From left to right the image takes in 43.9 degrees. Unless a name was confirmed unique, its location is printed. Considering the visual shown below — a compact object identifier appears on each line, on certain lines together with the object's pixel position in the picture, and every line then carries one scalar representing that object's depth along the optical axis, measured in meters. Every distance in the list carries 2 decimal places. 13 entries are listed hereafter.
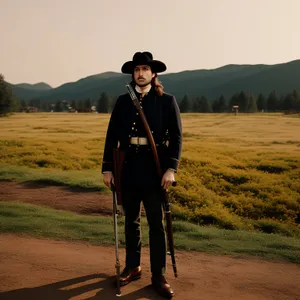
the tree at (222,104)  115.88
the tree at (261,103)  117.56
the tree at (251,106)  110.50
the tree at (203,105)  119.38
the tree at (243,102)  112.19
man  4.89
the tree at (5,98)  65.25
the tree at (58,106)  147.36
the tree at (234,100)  113.04
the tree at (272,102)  113.50
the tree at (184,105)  115.49
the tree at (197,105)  119.82
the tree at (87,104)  131.24
